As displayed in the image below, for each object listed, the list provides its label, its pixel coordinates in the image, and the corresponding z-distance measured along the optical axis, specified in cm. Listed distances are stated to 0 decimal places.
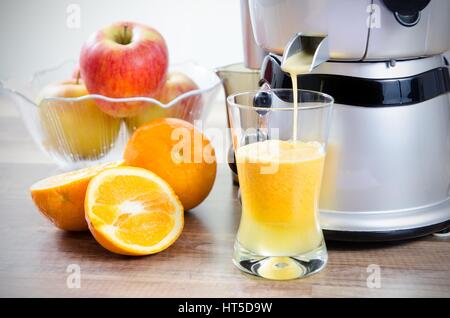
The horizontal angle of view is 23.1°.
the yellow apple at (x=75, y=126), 94
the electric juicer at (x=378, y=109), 77
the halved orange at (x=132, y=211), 79
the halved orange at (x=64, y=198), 82
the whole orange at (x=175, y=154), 85
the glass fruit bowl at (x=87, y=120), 94
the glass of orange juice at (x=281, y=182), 76
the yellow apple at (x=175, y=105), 95
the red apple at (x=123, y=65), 92
